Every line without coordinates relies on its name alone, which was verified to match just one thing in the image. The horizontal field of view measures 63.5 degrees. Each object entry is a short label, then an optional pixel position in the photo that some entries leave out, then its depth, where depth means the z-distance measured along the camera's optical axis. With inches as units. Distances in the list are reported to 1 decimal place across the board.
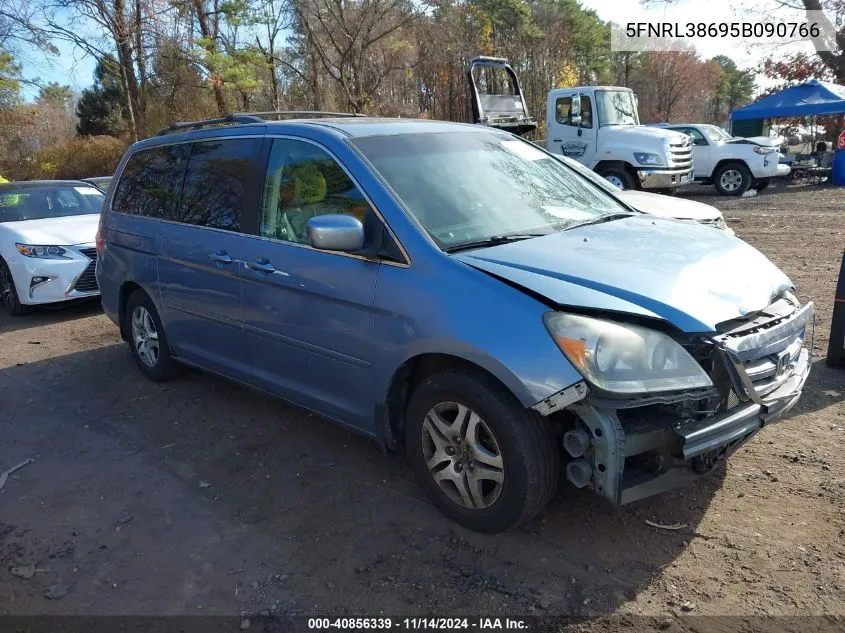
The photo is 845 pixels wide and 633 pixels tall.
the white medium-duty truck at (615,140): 581.9
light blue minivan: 107.9
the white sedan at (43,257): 301.0
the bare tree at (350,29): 936.3
